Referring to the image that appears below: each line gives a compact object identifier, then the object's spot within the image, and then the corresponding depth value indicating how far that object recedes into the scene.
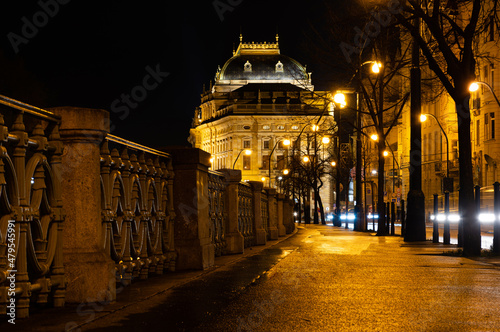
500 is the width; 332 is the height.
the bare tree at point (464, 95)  15.43
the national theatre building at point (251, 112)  156.12
